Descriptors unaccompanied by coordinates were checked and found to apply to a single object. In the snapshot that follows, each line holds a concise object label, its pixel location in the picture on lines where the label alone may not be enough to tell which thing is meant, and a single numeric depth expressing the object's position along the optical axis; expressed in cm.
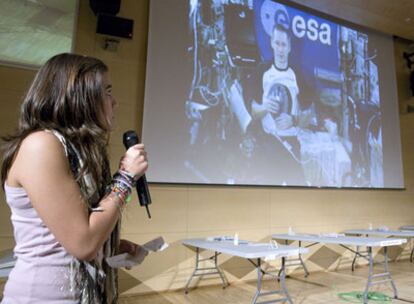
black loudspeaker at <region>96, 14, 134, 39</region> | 337
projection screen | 370
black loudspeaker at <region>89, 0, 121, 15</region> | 335
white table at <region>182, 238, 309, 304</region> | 257
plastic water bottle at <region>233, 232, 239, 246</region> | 307
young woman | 64
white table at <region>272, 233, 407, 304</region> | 315
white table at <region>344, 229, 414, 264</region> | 405
